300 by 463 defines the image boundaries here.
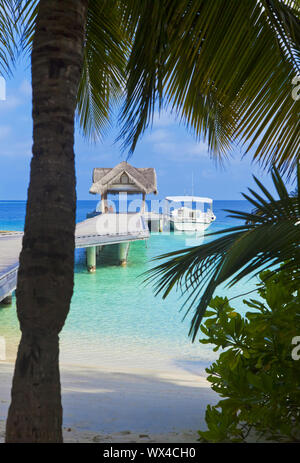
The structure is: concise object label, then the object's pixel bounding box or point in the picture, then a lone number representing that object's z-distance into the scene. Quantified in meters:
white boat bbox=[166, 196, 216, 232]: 38.22
